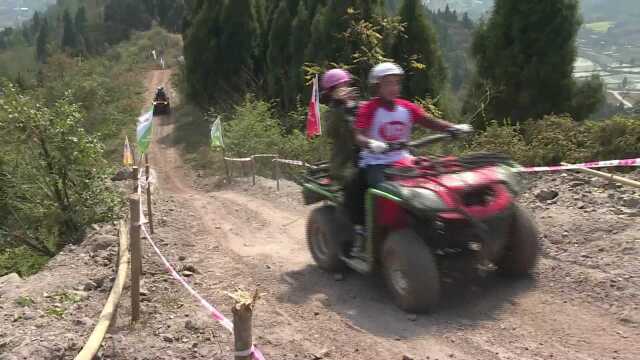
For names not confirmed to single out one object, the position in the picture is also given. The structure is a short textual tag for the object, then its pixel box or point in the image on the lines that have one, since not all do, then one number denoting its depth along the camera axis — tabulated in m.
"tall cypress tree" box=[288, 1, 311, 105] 22.22
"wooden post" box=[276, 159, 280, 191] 14.14
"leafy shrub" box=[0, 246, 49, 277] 11.54
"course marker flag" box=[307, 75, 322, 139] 12.73
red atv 5.27
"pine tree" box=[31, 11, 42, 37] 134.62
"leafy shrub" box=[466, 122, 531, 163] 9.93
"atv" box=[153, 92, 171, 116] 34.34
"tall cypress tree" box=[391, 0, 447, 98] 17.66
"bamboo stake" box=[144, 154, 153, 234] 9.20
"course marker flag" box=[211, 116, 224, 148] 16.16
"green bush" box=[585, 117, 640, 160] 8.52
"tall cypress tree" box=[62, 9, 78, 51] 93.14
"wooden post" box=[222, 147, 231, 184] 17.77
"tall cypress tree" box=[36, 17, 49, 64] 95.97
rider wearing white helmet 5.95
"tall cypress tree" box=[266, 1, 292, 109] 23.89
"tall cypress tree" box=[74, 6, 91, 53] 85.38
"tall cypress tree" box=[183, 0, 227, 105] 30.11
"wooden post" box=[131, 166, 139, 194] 7.93
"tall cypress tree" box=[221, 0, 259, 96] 28.52
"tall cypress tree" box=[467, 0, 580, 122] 14.75
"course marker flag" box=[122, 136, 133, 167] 11.34
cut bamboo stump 3.25
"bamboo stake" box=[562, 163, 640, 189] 6.95
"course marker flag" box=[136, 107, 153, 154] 9.22
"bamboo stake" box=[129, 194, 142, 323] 5.61
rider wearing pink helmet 6.23
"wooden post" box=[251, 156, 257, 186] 15.48
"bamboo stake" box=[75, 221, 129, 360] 4.04
